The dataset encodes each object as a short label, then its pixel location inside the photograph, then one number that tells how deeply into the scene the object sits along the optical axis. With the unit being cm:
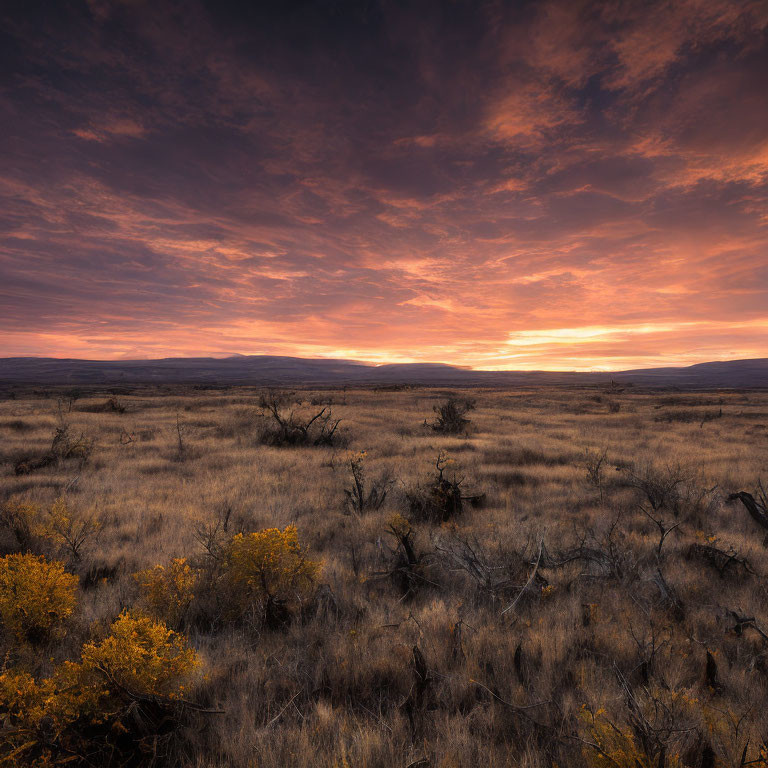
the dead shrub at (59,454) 1047
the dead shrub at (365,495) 775
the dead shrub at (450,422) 1844
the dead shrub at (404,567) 484
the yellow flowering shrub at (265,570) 422
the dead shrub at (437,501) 758
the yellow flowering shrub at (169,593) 394
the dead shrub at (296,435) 1504
